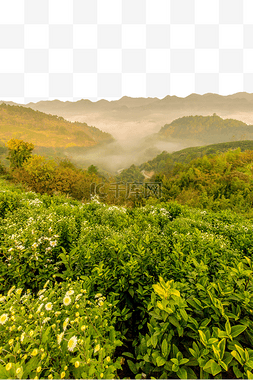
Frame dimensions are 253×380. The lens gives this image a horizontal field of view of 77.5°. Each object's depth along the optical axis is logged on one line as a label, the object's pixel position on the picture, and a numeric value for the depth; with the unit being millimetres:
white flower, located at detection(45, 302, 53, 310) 1217
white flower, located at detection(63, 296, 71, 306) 1252
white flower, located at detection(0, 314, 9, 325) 1134
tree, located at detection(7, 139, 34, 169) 18812
